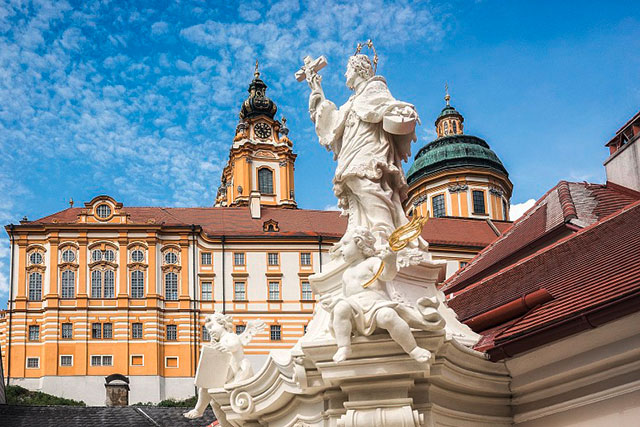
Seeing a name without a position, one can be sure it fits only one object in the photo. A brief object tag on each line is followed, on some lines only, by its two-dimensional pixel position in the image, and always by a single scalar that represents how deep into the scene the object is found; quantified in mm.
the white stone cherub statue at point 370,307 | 8367
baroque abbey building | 67562
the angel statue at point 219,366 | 10625
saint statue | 10383
